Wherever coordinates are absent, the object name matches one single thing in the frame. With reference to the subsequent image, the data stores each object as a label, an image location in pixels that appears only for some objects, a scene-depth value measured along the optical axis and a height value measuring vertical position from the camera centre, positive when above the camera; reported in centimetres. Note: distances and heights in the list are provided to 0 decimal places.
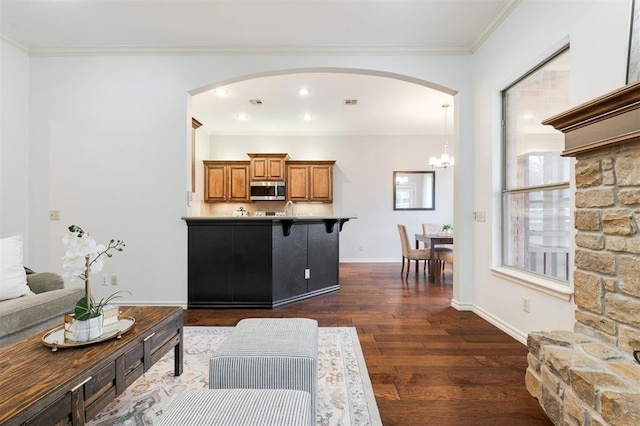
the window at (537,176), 236 +33
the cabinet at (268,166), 662 +103
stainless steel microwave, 663 +51
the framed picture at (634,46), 162 +92
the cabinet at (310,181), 673 +72
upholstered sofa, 191 -65
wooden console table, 103 -64
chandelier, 565 +99
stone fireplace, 131 -35
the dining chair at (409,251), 528 -66
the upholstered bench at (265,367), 141 -72
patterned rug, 163 -109
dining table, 489 -45
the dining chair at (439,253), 501 -67
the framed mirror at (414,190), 710 +56
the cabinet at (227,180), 678 +73
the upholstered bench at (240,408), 95 -66
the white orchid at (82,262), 146 -25
